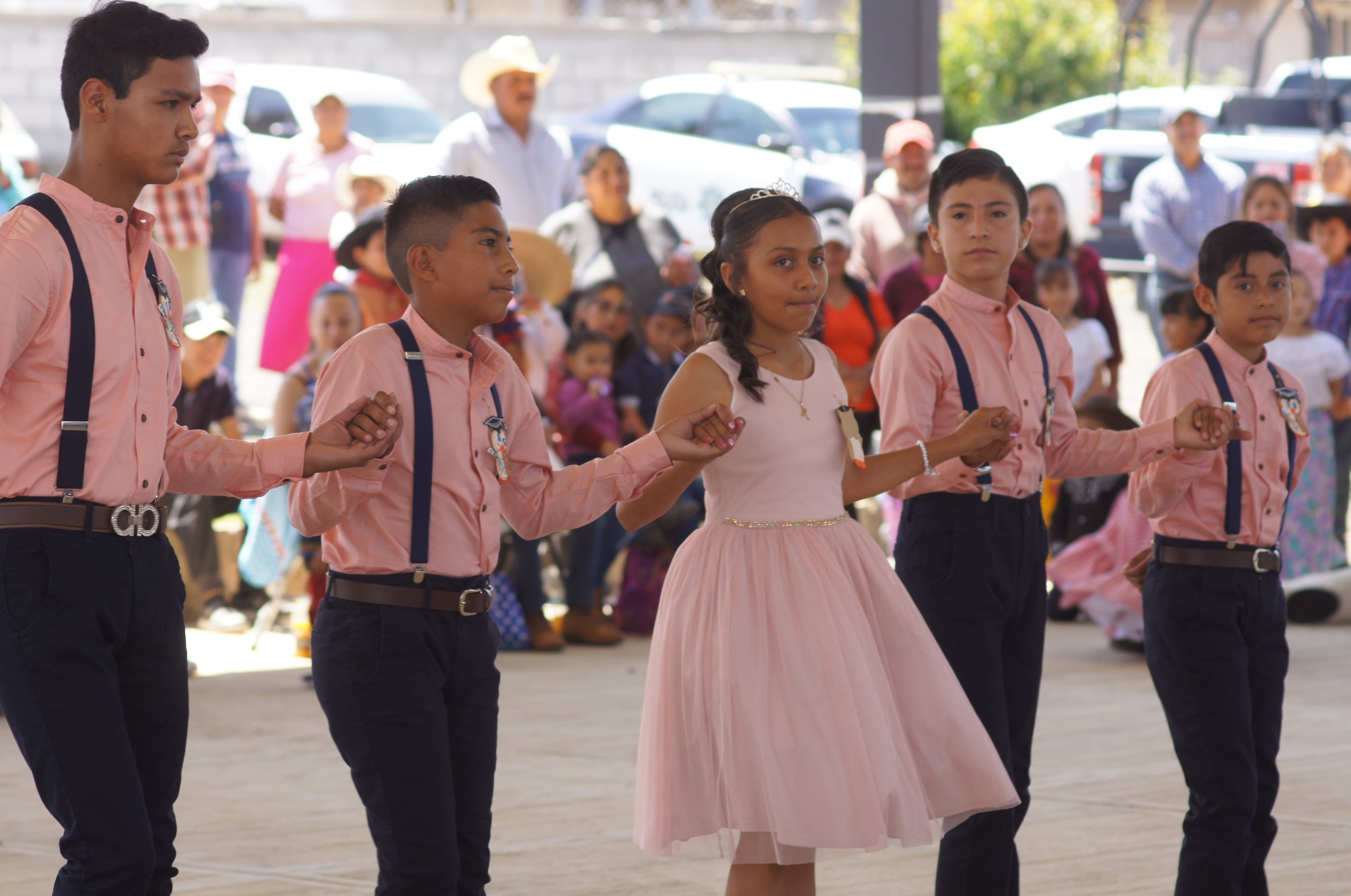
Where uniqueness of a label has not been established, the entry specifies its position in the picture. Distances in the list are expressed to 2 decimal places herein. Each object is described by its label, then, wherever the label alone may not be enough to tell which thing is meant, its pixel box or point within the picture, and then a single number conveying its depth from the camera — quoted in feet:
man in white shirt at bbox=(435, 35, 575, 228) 57.99
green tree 139.15
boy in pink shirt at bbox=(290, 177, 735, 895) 20.30
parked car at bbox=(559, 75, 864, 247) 90.66
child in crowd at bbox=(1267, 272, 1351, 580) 53.03
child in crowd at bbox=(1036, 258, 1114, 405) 55.72
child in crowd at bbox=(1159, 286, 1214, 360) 47.72
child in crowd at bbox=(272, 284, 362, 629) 45.69
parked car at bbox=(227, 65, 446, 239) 98.34
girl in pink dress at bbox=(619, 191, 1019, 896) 21.26
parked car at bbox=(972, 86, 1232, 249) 103.71
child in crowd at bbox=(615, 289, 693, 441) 51.40
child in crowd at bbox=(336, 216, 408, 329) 46.33
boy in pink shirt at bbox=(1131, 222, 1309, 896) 23.74
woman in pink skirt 61.94
